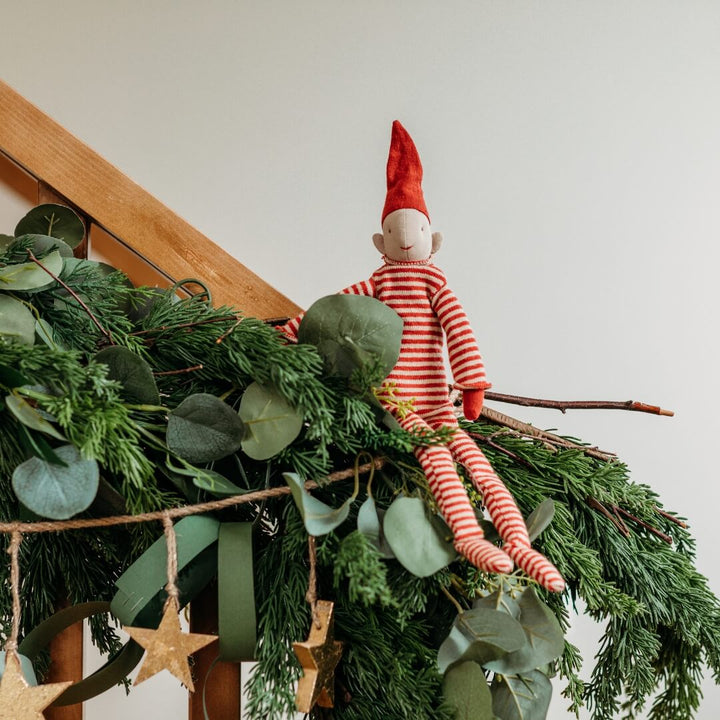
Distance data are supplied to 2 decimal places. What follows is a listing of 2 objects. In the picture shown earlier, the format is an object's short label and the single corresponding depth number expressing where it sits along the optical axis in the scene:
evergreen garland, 0.46
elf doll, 0.48
